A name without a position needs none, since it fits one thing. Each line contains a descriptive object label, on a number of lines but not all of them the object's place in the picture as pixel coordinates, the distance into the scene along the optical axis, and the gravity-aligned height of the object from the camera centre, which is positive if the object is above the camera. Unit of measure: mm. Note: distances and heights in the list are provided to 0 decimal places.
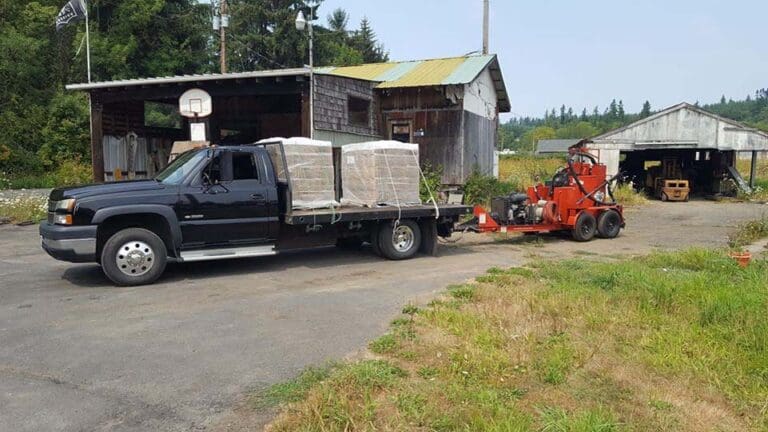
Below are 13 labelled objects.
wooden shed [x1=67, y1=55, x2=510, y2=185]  16031 +2234
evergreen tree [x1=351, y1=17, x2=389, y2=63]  54750 +12587
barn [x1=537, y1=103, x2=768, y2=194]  27656 +1787
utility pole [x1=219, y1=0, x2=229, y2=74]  20830 +5478
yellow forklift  27484 -306
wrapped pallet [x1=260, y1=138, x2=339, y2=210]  9062 +85
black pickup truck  7832 -631
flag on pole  19016 +5342
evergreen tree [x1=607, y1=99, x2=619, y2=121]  147838 +16969
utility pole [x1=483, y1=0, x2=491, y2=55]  23125 +6265
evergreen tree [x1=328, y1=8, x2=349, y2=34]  52594 +14142
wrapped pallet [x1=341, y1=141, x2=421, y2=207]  9828 +23
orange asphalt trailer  12828 -700
